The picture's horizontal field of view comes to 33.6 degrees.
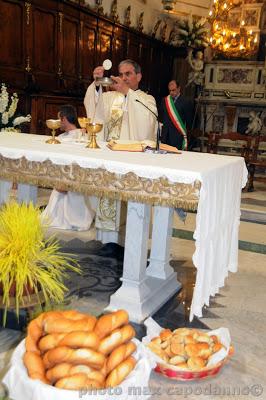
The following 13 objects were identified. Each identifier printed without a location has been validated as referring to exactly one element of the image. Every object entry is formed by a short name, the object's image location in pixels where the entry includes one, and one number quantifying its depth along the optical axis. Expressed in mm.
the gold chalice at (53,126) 3551
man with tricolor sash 6969
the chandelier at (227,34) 9695
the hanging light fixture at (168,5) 11144
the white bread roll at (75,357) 1690
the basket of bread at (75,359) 1625
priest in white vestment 4227
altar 2652
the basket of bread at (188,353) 2393
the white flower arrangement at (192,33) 12609
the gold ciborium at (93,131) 3357
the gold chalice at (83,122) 3573
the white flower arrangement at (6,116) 4907
